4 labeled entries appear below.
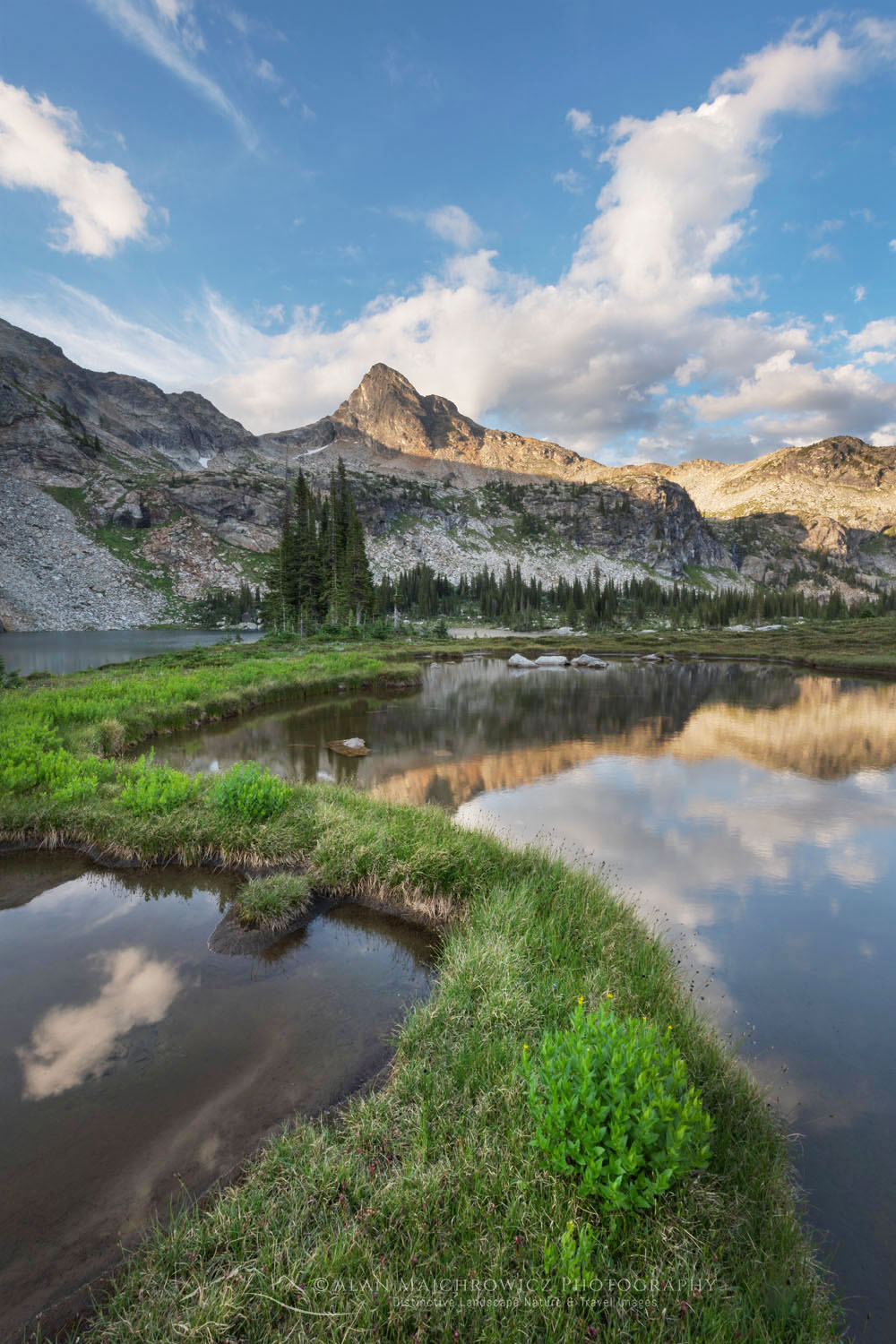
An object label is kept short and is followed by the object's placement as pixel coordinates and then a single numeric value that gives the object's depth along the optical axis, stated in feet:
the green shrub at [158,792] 37.06
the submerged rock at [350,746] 71.10
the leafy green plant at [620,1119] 11.24
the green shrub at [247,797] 36.50
